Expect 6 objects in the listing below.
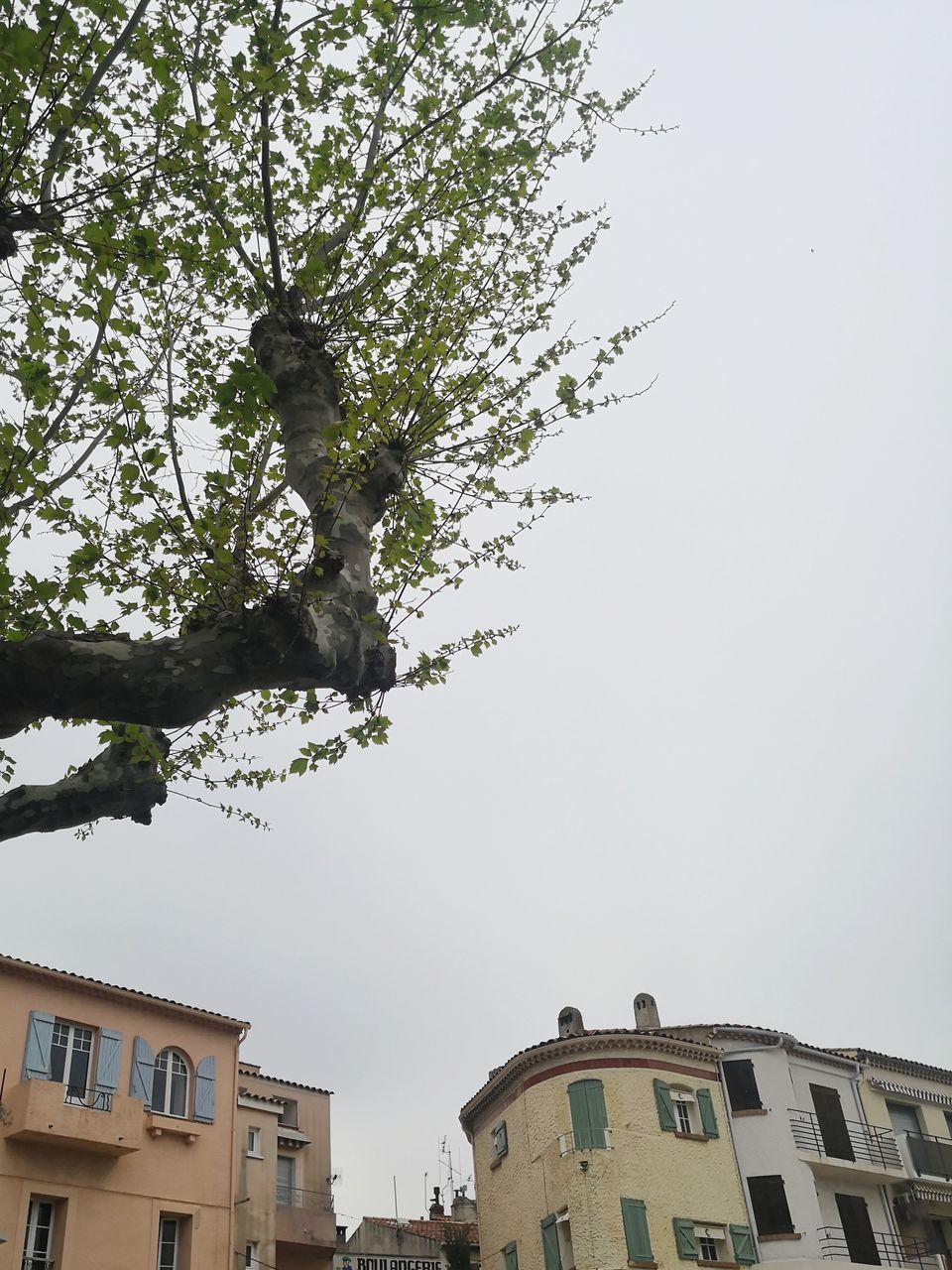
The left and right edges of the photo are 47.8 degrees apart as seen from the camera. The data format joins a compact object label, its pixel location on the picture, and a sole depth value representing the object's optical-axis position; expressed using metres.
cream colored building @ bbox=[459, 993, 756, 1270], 26.05
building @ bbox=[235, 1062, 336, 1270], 25.36
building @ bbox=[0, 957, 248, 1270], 19.00
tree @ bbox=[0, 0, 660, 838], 7.13
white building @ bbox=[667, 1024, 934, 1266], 28.28
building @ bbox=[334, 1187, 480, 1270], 31.92
